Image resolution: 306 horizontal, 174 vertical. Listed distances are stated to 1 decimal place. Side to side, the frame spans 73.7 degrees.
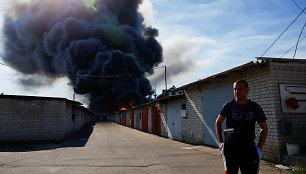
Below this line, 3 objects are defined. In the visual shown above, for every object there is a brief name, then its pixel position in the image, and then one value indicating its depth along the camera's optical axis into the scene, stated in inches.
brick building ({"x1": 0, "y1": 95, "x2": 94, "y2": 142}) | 492.4
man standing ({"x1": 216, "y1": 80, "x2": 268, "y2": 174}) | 93.1
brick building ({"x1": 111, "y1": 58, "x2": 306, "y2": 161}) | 241.4
